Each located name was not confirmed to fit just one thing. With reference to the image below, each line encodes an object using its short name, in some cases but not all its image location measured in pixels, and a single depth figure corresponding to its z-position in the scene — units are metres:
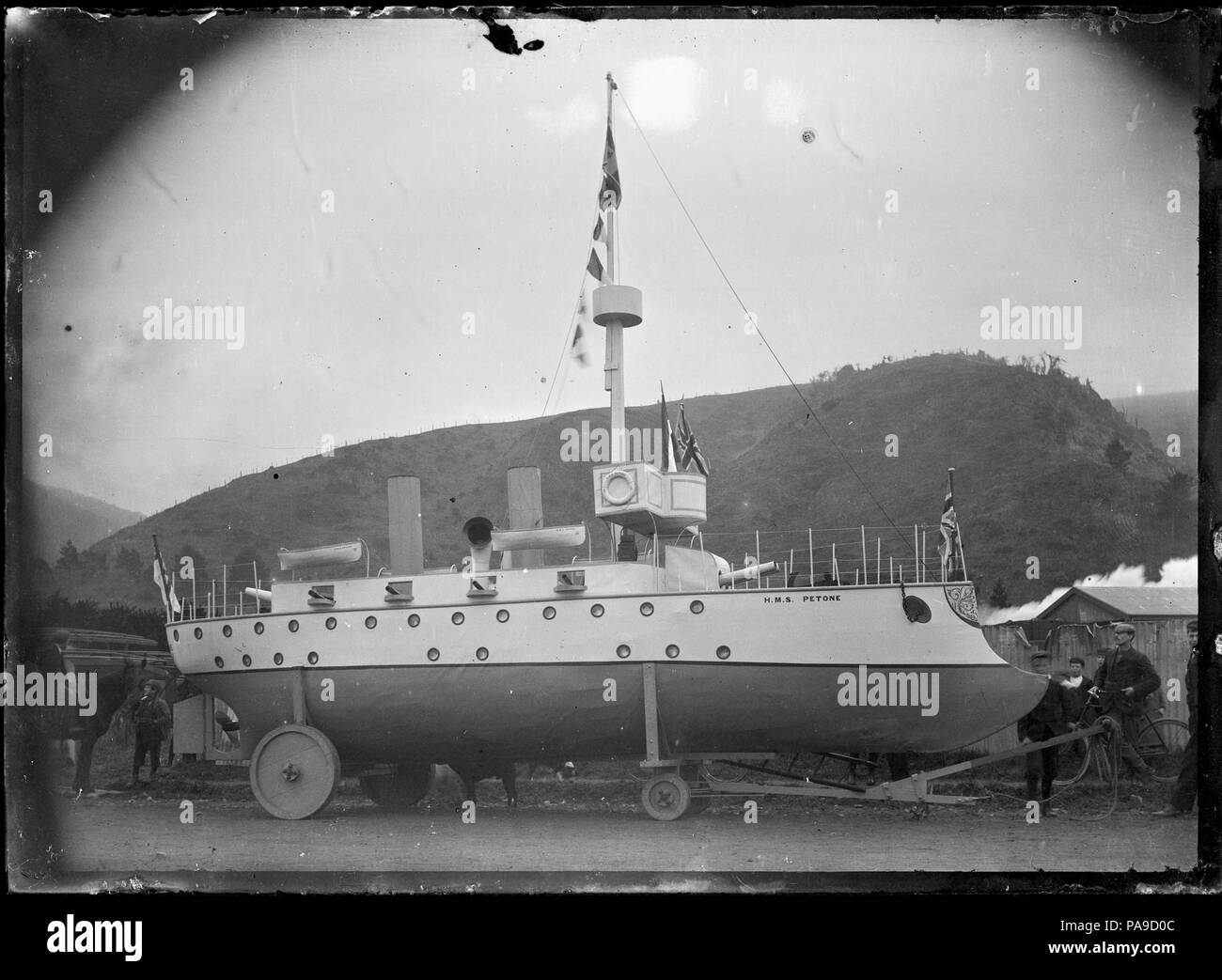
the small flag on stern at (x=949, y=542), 10.89
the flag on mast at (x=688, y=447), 12.33
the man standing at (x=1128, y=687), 11.27
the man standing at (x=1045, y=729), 11.46
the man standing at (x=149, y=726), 12.99
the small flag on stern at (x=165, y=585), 12.96
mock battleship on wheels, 11.27
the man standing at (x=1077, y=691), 11.48
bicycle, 10.98
